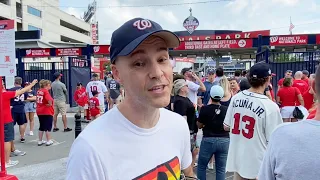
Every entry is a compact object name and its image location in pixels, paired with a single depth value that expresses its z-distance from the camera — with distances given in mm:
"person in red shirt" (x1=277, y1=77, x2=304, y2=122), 7145
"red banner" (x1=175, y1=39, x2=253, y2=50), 15047
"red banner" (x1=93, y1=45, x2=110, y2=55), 15859
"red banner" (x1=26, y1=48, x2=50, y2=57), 16625
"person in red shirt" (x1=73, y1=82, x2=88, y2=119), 10680
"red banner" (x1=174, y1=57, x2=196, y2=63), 29028
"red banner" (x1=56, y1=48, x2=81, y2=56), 15875
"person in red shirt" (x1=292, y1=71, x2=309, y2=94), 7832
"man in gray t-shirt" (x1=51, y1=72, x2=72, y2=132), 9578
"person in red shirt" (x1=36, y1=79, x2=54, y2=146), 7648
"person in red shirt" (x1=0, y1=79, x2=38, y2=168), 5754
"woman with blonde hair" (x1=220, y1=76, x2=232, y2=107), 5350
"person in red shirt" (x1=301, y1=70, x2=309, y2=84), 8547
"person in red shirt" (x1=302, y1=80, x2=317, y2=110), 7218
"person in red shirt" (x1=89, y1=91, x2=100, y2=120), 8977
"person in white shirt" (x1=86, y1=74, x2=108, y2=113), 10289
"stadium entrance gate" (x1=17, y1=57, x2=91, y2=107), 14242
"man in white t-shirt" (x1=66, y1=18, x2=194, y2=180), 1315
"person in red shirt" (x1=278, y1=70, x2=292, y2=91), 8748
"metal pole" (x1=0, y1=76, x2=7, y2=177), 4539
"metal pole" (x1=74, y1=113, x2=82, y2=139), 5828
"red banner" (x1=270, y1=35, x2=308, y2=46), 13789
